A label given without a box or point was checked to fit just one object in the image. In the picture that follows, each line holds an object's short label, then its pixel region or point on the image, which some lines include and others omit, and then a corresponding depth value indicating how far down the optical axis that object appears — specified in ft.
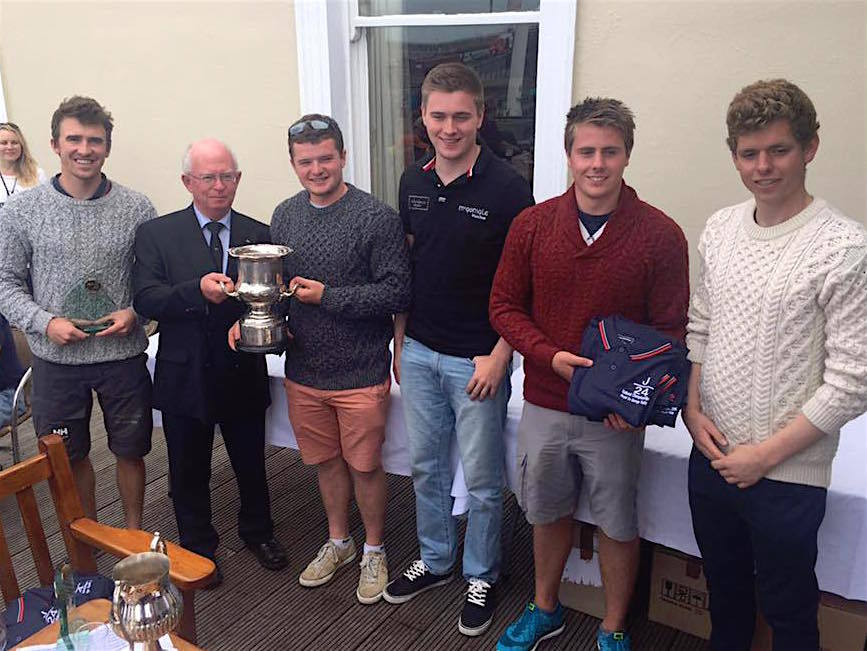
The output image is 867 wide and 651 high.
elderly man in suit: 8.20
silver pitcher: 4.13
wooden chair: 5.69
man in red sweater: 6.49
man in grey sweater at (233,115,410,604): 7.88
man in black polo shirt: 7.45
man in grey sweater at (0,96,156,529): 8.38
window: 10.98
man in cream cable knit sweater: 5.43
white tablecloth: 6.72
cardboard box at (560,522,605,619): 8.48
